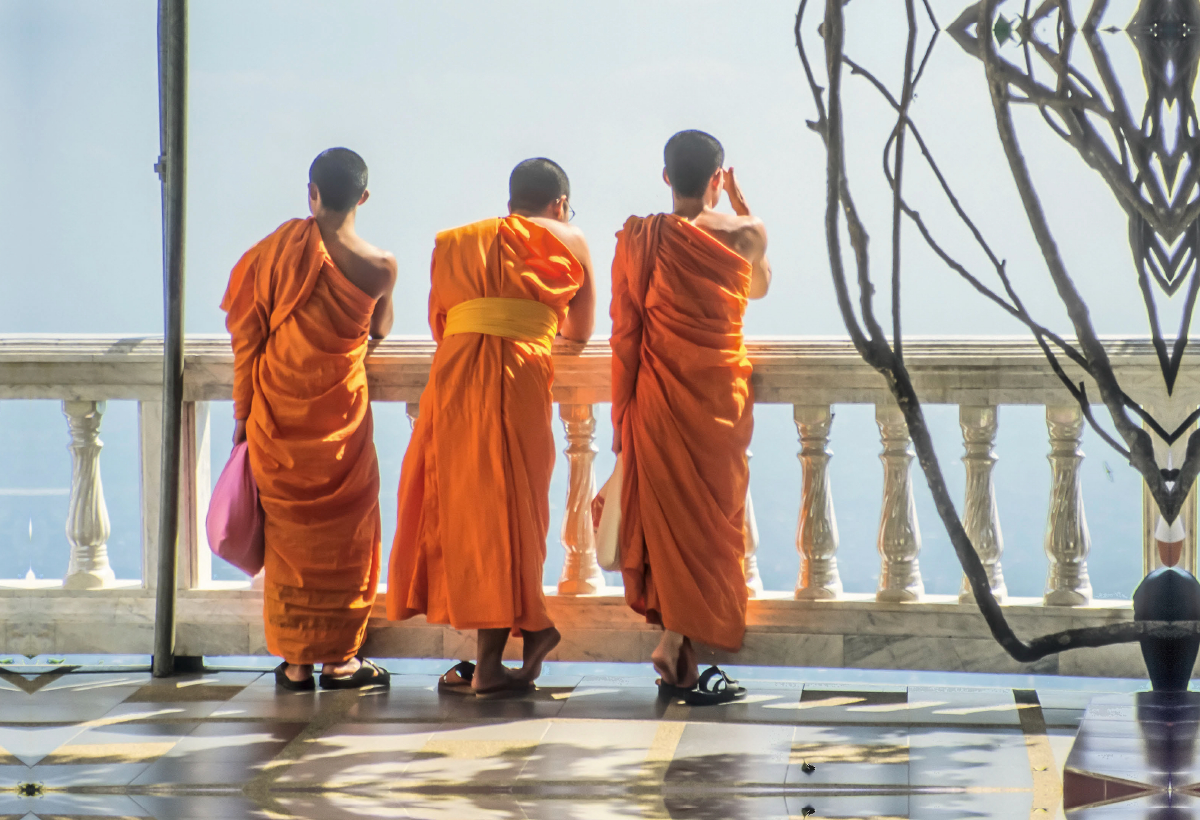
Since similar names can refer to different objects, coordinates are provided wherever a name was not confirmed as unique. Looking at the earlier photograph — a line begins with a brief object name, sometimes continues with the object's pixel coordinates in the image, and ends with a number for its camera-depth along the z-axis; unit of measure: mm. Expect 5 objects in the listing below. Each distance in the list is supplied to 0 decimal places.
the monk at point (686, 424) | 9133
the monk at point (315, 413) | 9477
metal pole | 9414
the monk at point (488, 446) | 9211
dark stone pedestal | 7719
